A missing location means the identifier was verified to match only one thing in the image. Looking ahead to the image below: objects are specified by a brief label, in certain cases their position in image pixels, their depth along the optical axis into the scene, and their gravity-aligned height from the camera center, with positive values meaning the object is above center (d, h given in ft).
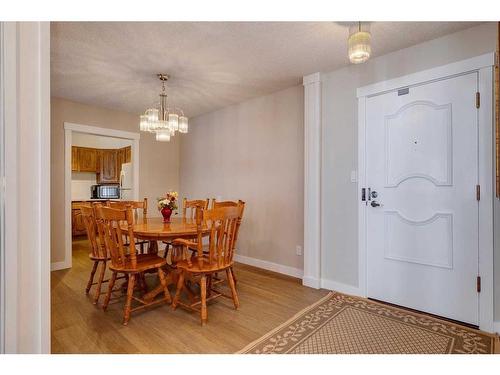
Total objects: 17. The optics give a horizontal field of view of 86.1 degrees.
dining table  7.34 -1.24
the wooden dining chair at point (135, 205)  10.07 -0.69
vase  9.06 -0.89
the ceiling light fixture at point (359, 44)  6.01 +3.23
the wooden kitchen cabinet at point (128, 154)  19.50 +2.41
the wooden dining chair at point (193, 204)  11.21 -0.73
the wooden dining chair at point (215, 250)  6.85 -1.74
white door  6.87 -0.31
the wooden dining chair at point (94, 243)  8.02 -1.78
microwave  20.68 -0.34
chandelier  9.28 +2.25
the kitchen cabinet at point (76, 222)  18.42 -2.42
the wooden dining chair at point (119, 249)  6.74 -1.66
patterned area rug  5.76 -3.51
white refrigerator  19.15 +0.38
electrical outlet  10.72 -2.55
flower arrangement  8.99 -0.49
